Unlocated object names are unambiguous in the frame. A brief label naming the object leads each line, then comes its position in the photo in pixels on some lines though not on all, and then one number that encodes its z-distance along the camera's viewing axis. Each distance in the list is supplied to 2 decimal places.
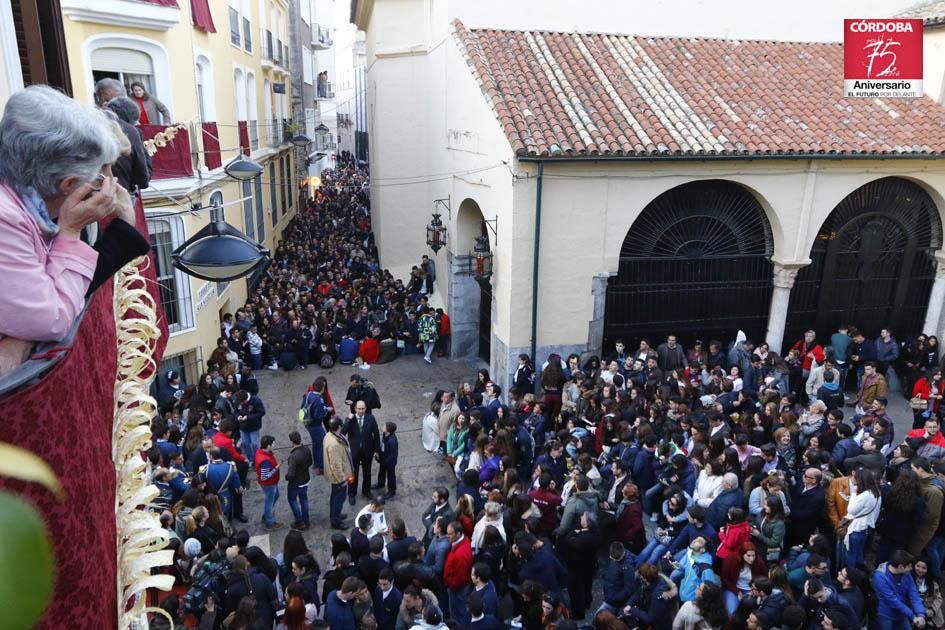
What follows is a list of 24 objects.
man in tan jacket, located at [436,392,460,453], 11.19
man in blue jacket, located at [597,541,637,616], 6.84
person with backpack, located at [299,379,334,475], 10.45
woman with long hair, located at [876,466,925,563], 7.70
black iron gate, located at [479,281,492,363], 16.62
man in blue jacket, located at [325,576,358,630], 6.26
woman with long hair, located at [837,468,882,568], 7.55
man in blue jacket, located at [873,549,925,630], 6.74
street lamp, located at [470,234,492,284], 14.43
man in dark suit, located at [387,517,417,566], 7.23
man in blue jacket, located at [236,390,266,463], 10.66
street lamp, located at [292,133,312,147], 23.81
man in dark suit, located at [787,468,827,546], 7.89
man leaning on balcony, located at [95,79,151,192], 2.88
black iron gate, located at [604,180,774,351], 13.91
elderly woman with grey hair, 1.28
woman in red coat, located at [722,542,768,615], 6.99
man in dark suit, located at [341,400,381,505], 10.12
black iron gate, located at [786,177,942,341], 14.63
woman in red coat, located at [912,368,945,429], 11.75
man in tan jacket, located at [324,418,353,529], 9.29
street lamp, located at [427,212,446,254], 17.33
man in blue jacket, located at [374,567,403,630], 6.64
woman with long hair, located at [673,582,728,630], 6.10
